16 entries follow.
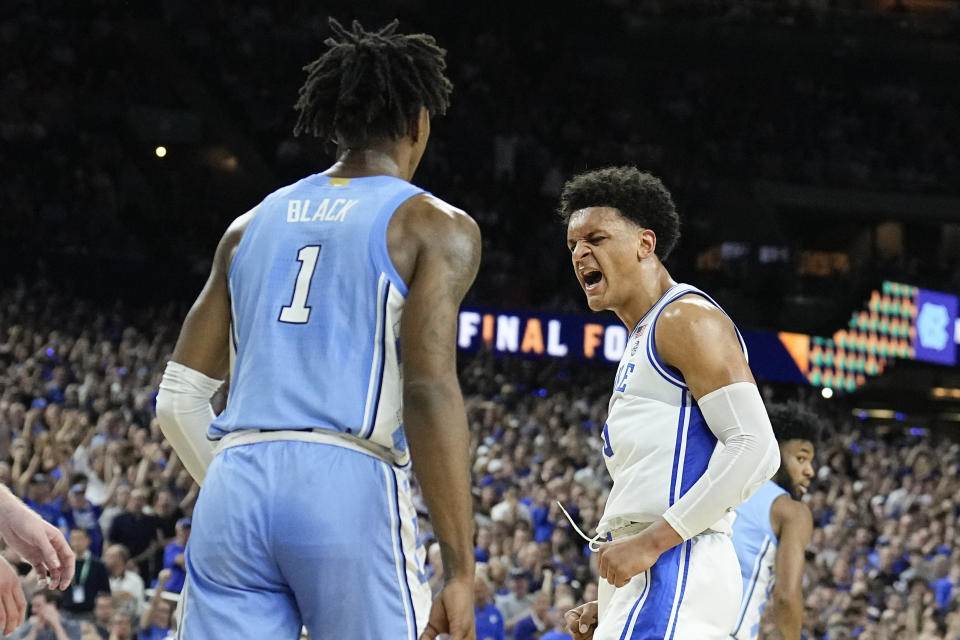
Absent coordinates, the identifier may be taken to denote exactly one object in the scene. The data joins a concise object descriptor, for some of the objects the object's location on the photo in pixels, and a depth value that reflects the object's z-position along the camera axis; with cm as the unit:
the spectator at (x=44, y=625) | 1794
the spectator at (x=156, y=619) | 1823
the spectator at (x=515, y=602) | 2181
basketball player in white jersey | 703
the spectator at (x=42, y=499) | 2091
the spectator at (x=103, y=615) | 1837
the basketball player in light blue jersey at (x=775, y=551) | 995
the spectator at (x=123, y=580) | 1905
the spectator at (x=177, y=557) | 1911
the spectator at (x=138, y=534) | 2106
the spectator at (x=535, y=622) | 2114
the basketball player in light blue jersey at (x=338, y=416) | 541
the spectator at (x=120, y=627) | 1812
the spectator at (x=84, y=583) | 1884
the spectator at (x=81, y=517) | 2078
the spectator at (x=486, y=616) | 2086
